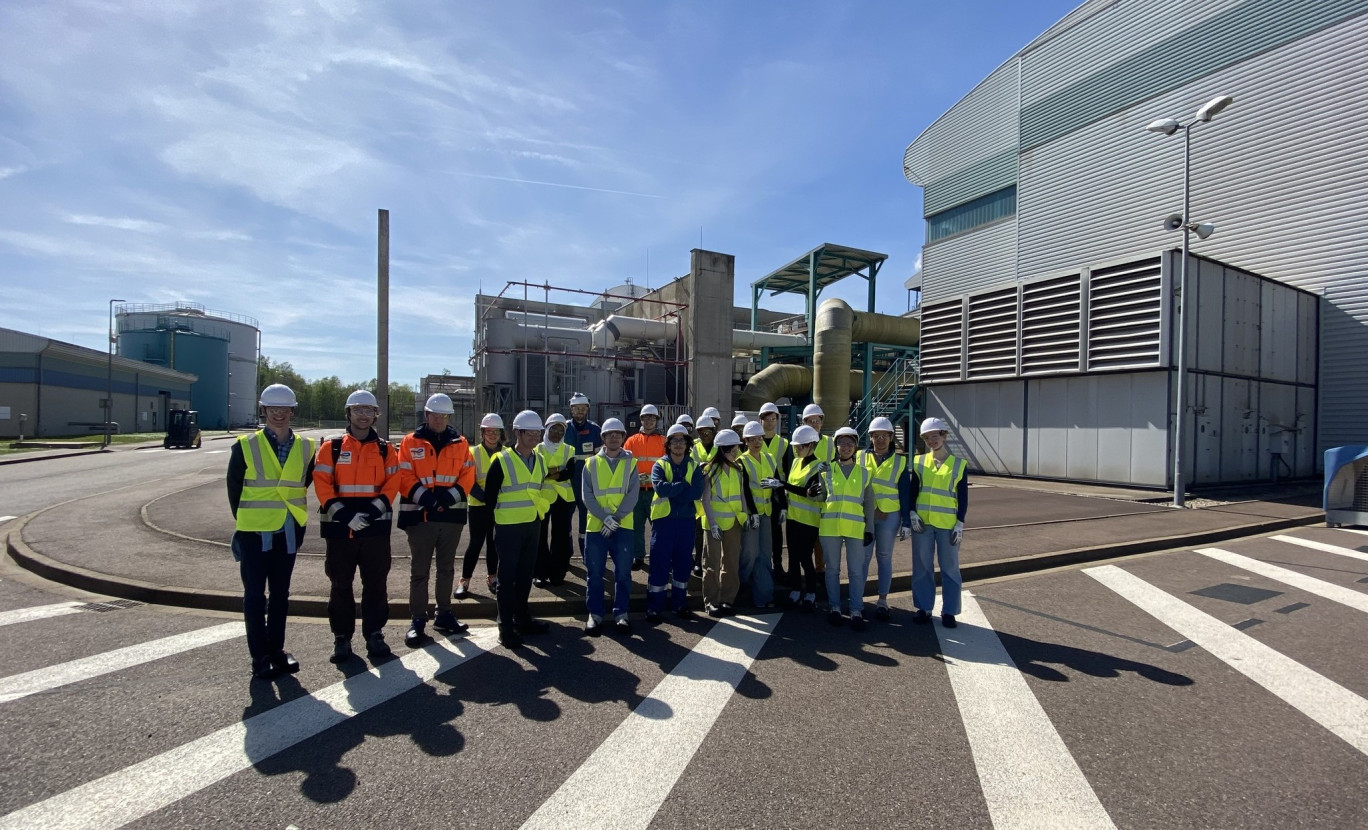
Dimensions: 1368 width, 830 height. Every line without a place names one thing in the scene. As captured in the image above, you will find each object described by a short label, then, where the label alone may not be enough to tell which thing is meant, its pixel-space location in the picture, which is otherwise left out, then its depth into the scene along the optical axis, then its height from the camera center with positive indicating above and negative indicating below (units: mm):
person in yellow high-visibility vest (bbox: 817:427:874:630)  5750 -976
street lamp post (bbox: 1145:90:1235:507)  12477 +3946
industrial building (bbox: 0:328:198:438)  39312 +1064
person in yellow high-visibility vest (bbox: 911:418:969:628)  5789 -951
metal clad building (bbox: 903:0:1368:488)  15734 +3670
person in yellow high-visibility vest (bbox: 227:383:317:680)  4484 -829
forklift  33688 -1236
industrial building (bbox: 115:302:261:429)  64625 +5980
